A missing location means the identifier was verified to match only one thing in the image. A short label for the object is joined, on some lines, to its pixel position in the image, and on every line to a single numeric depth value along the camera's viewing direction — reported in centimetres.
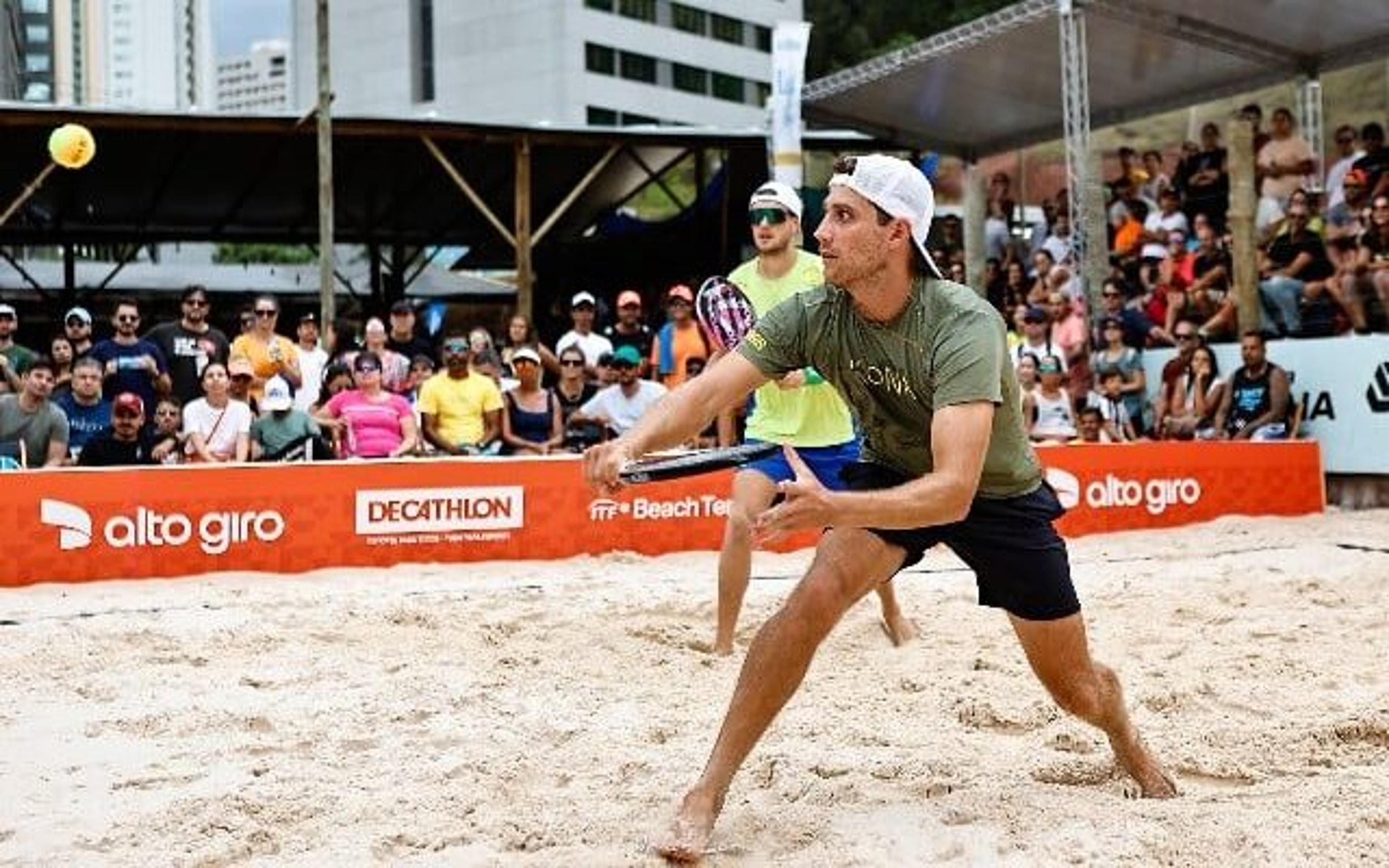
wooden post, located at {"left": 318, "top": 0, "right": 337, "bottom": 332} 1542
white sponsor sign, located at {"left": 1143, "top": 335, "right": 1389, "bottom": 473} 1142
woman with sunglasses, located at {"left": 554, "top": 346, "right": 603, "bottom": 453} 1093
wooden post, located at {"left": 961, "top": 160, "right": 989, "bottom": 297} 1741
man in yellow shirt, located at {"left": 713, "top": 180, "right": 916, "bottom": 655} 601
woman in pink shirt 1029
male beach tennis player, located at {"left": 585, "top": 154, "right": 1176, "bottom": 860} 355
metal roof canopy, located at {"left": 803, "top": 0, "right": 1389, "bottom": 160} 1404
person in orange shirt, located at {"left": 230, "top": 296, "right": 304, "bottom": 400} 1116
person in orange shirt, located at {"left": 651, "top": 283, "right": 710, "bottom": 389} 1078
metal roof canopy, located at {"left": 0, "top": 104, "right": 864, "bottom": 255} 1658
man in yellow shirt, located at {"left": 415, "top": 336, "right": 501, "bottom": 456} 1059
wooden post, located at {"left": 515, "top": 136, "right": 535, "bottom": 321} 1714
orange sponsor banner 829
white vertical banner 1540
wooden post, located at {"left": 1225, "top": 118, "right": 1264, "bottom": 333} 1267
